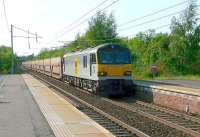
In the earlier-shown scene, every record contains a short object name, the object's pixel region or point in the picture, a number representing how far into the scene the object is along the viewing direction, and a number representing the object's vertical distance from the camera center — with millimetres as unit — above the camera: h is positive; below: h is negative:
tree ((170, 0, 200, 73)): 61094 +2560
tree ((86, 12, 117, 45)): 83062 +5558
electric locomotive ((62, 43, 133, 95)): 26656 -506
